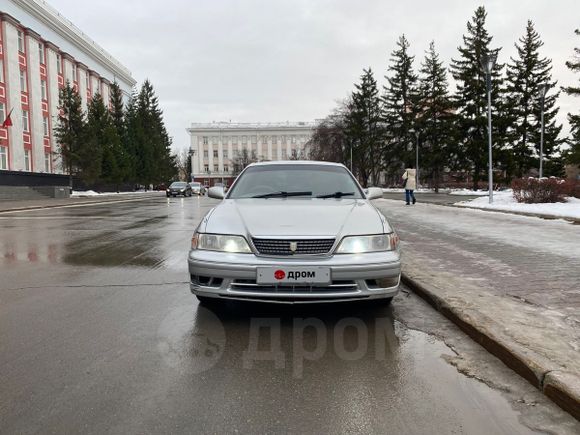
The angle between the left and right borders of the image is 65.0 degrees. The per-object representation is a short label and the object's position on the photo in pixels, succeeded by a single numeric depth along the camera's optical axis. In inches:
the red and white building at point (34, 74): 1628.9
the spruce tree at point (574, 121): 1073.7
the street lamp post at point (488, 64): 753.6
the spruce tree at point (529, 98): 1663.4
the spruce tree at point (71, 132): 1686.8
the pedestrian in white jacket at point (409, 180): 909.2
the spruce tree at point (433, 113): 1796.3
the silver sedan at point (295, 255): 157.0
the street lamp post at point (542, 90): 922.7
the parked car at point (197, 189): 2134.6
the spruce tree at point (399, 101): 2160.4
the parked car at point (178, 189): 1733.5
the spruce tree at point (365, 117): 2492.6
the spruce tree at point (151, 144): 2527.1
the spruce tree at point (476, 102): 1544.0
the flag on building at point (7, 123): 1317.7
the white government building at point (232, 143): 5118.1
